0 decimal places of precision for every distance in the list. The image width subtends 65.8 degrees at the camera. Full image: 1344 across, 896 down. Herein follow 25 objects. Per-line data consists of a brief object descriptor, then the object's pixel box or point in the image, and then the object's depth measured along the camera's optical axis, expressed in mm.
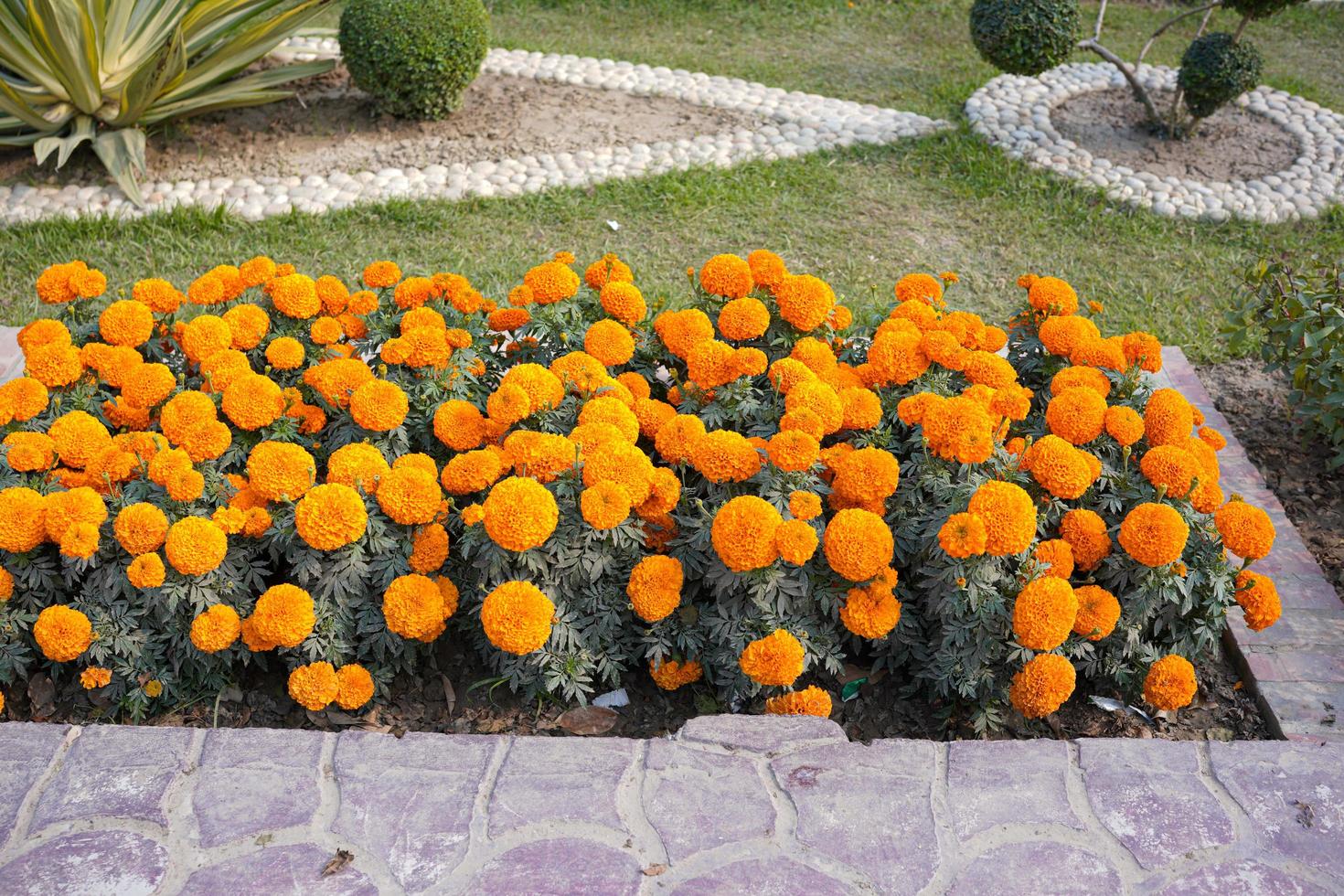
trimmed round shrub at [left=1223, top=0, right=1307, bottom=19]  5578
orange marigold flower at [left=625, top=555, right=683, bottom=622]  2336
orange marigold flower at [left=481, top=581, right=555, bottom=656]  2186
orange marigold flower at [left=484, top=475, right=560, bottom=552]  2205
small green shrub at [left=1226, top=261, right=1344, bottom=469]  3299
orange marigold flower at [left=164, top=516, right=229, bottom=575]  2238
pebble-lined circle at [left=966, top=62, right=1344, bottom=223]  5426
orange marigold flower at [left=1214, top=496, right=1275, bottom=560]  2400
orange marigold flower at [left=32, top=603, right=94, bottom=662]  2307
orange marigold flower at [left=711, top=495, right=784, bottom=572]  2225
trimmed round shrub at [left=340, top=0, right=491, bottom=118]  5566
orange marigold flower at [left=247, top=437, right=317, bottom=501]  2377
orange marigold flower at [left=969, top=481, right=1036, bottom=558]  2236
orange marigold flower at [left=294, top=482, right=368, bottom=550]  2254
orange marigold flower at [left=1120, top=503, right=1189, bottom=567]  2279
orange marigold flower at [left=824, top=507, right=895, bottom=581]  2266
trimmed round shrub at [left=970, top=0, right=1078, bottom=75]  5605
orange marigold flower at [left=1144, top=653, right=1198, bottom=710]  2414
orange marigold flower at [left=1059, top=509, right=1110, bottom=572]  2443
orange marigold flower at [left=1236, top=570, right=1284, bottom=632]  2457
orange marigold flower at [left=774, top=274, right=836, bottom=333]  2850
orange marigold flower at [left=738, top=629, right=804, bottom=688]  2283
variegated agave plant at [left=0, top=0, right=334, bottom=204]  4941
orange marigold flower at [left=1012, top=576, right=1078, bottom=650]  2236
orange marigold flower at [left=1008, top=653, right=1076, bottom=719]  2303
